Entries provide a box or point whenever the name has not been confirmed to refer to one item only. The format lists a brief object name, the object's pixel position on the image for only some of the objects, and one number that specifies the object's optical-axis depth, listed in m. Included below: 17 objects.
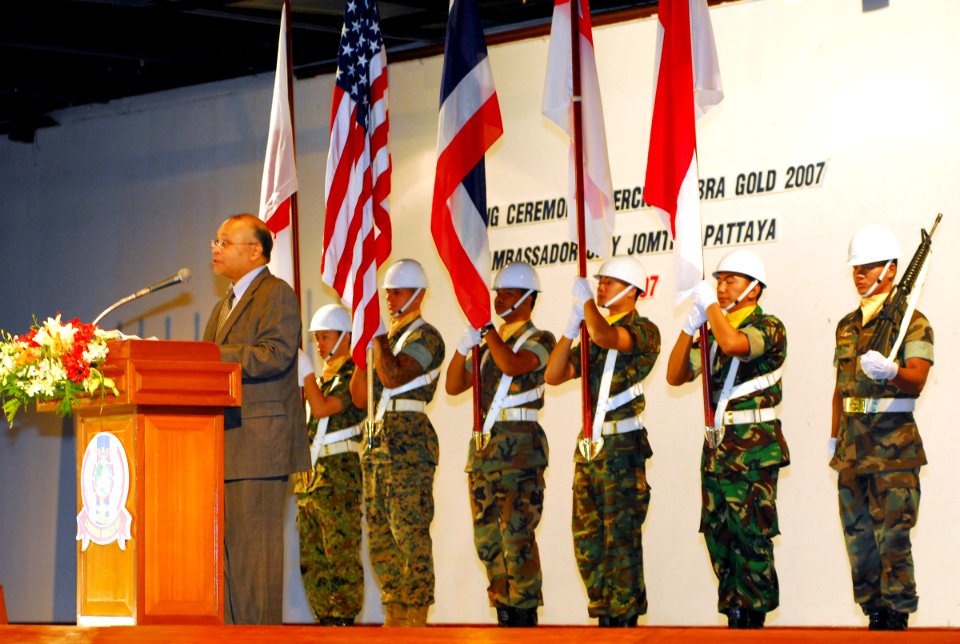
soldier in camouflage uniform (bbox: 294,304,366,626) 14.21
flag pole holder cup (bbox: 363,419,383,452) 13.32
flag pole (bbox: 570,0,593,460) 11.70
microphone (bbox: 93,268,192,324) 9.86
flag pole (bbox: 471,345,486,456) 12.49
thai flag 12.15
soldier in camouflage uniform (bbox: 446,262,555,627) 12.32
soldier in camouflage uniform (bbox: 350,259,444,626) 13.10
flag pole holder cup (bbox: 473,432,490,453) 12.51
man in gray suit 9.33
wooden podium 8.76
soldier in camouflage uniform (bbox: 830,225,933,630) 11.08
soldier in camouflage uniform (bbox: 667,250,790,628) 11.14
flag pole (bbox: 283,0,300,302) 13.79
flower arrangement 8.71
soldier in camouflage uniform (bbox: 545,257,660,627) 11.81
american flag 13.16
